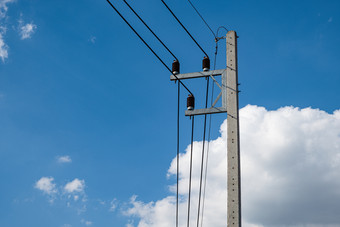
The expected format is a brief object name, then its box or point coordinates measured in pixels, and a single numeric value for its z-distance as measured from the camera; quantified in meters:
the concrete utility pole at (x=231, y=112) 9.14
